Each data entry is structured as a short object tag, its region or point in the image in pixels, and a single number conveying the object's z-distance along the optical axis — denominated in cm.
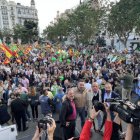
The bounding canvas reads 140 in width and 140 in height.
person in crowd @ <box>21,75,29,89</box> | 724
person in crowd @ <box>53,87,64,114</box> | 506
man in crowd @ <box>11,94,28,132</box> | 458
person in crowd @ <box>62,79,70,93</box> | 618
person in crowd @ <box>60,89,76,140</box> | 336
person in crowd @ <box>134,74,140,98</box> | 620
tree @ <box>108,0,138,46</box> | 1687
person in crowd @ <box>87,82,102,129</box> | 400
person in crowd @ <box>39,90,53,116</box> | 459
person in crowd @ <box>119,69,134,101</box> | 541
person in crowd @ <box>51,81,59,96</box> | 579
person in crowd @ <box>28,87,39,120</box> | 514
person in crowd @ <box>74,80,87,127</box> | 395
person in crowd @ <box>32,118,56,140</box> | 178
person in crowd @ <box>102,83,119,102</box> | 365
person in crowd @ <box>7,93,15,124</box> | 486
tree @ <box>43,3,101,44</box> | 2236
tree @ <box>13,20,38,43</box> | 4212
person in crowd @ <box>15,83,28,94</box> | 550
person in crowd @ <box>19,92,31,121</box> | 495
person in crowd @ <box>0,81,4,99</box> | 614
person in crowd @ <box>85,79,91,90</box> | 565
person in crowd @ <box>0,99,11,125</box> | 444
